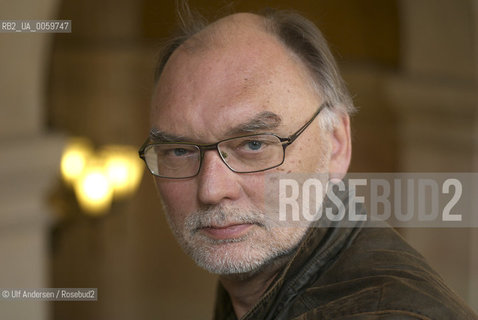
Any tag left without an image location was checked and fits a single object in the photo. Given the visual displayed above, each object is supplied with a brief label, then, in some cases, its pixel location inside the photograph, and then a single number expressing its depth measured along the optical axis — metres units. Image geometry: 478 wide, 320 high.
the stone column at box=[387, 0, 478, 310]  2.23
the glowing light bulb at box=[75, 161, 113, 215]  3.67
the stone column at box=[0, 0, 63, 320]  1.97
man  1.55
